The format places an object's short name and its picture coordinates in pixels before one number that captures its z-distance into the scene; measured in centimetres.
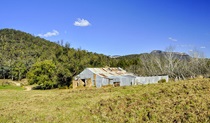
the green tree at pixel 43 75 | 4083
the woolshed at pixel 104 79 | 3416
